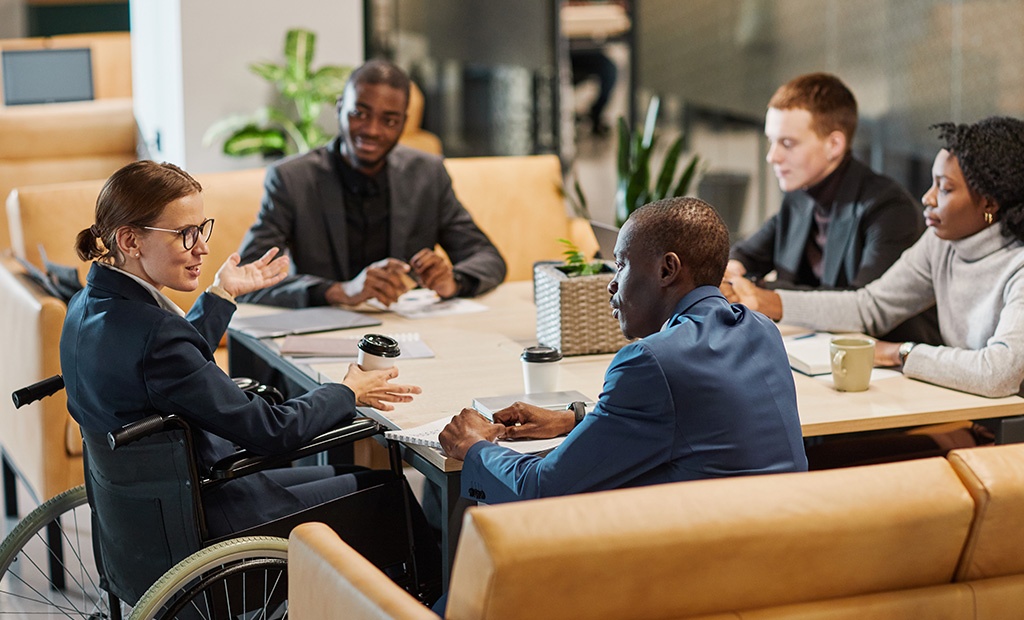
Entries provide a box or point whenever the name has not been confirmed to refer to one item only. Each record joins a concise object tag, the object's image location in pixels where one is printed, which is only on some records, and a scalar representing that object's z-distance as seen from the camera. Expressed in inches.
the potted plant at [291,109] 222.1
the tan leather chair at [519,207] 191.0
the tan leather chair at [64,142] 301.6
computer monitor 321.1
